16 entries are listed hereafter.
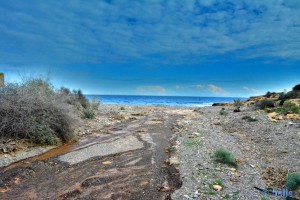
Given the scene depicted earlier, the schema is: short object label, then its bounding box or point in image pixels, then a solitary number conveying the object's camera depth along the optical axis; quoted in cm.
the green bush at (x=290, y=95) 2080
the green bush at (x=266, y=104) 1923
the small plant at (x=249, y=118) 1382
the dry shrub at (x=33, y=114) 827
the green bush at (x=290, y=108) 1420
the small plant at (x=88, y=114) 1563
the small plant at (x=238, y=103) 2805
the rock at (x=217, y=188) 502
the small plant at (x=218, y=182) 524
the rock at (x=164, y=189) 517
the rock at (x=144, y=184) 540
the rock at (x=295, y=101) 1685
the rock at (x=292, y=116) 1284
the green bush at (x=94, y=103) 1998
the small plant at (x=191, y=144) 866
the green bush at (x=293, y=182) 482
